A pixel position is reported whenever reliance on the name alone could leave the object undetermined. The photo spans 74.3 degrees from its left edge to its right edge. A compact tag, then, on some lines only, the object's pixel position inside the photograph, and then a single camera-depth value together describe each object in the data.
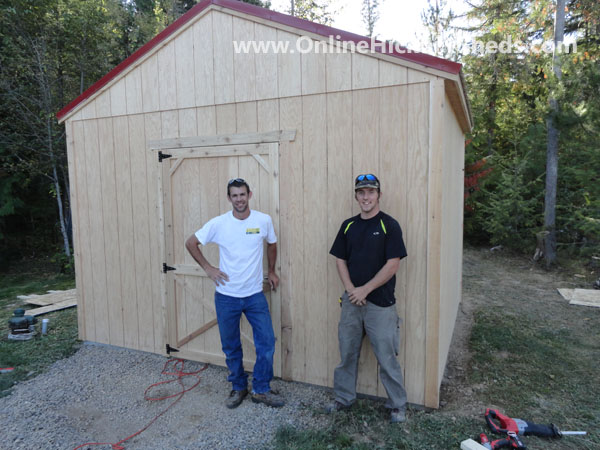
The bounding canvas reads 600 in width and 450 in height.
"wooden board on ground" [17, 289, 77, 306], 6.98
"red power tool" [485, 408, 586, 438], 2.90
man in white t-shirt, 3.32
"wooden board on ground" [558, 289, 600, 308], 6.57
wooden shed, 3.22
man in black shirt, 2.99
